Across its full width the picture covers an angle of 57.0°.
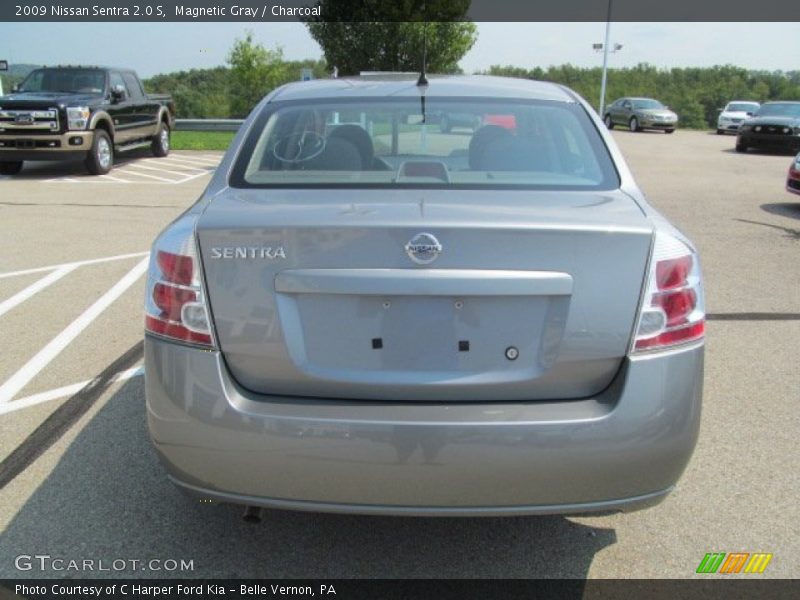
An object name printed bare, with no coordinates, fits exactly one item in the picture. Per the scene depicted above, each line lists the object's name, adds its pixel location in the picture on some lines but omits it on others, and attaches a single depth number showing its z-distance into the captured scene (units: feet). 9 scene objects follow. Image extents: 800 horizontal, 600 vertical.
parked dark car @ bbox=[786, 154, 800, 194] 36.40
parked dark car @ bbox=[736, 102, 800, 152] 73.82
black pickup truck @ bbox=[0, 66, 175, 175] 45.52
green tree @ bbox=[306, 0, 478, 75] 85.56
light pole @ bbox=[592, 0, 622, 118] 140.97
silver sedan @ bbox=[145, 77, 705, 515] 7.23
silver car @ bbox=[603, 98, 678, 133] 112.37
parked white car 116.78
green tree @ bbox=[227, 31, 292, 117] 142.61
